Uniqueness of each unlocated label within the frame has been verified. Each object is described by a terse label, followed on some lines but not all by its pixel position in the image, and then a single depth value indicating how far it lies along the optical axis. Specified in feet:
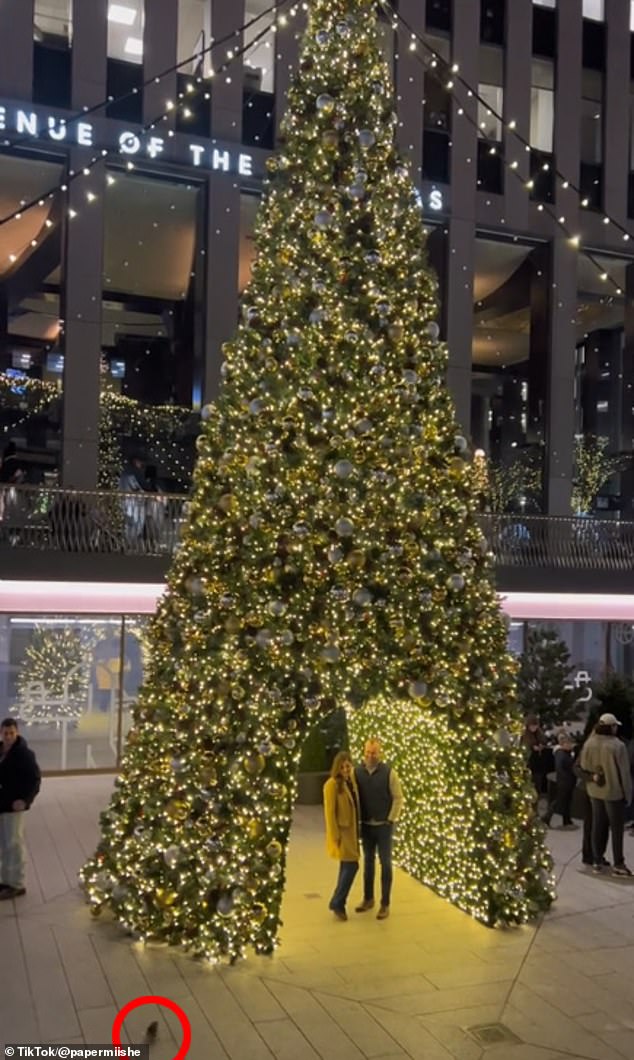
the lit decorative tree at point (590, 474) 79.30
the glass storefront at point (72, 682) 48.55
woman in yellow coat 26.22
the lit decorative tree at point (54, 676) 48.78
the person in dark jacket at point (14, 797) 27.20
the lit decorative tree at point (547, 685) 47.91
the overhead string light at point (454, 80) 65.57
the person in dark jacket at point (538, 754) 40.93
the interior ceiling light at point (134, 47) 61.62
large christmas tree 24.00
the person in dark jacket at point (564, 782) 38.37
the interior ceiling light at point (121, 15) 61.52
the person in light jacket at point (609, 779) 30.35
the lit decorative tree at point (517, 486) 75.10
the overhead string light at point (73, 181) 58.80
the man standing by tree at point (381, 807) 26.68
